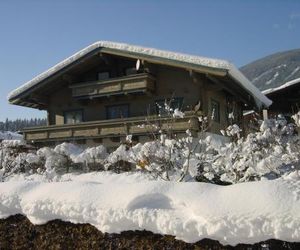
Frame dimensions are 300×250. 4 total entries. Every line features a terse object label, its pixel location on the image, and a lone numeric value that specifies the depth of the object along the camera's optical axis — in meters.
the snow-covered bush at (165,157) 9.88
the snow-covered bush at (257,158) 8.31
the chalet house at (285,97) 16.39
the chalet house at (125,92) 15.68
